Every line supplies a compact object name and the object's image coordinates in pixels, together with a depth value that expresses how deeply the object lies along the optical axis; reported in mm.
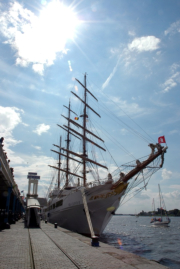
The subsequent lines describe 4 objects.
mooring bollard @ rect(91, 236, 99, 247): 10219
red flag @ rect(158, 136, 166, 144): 18927
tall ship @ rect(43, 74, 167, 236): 21500
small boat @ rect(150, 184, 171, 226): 56547
